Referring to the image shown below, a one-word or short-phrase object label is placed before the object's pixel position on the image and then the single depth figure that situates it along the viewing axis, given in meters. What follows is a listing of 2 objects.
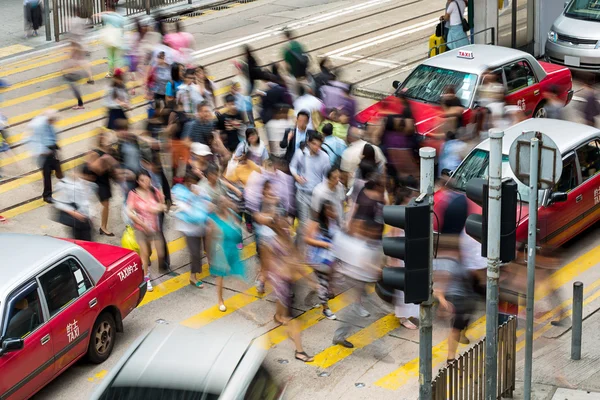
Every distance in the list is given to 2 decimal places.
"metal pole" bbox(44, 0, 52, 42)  25.07
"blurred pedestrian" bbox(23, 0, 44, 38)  25.52
